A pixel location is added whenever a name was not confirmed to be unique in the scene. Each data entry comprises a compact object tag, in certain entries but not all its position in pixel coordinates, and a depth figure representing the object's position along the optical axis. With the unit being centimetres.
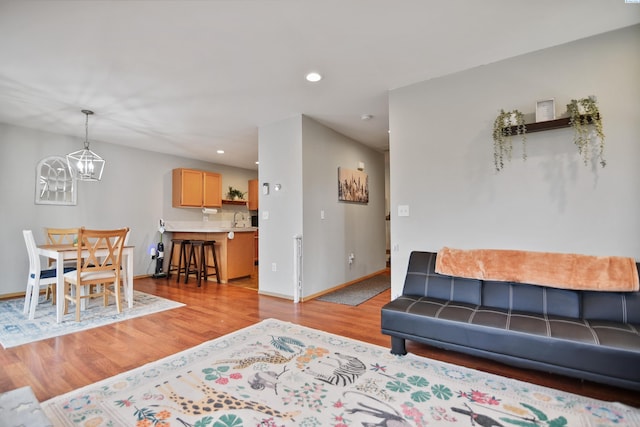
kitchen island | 529
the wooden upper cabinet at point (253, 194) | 798
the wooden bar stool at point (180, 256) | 544
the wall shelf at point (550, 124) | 234
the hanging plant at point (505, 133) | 260
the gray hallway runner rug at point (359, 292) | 413
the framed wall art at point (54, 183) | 472
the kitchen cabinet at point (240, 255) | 534
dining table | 324
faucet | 741
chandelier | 385
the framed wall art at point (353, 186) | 498
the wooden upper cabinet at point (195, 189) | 634
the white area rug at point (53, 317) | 288
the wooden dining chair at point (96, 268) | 325
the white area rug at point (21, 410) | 139
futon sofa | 171
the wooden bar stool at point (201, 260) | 518
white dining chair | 335
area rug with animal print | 163
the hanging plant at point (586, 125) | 231
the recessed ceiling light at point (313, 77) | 299
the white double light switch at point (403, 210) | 324
